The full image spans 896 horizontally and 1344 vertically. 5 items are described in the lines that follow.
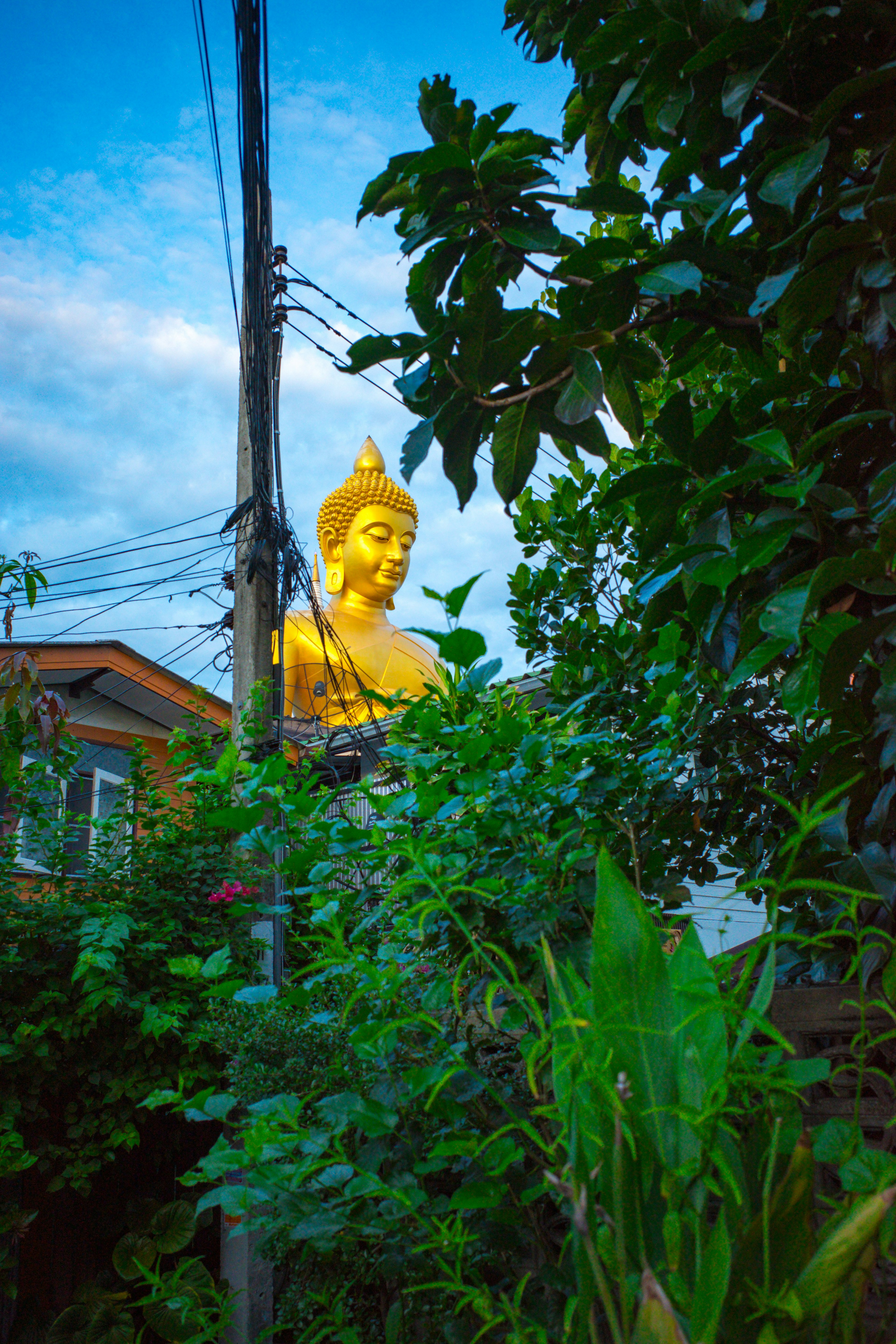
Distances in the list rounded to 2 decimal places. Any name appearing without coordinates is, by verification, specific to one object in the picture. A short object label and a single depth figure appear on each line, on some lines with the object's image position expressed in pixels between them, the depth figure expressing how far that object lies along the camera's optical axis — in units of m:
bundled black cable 3.90
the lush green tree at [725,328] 1.20
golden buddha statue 9.16
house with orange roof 7.80
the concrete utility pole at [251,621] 4.00
